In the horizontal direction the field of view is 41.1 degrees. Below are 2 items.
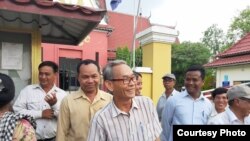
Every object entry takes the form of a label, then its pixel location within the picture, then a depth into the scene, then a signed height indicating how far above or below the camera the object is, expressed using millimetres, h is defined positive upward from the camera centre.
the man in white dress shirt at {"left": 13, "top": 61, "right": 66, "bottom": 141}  3402 -383
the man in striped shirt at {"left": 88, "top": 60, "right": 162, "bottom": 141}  2254 -351
